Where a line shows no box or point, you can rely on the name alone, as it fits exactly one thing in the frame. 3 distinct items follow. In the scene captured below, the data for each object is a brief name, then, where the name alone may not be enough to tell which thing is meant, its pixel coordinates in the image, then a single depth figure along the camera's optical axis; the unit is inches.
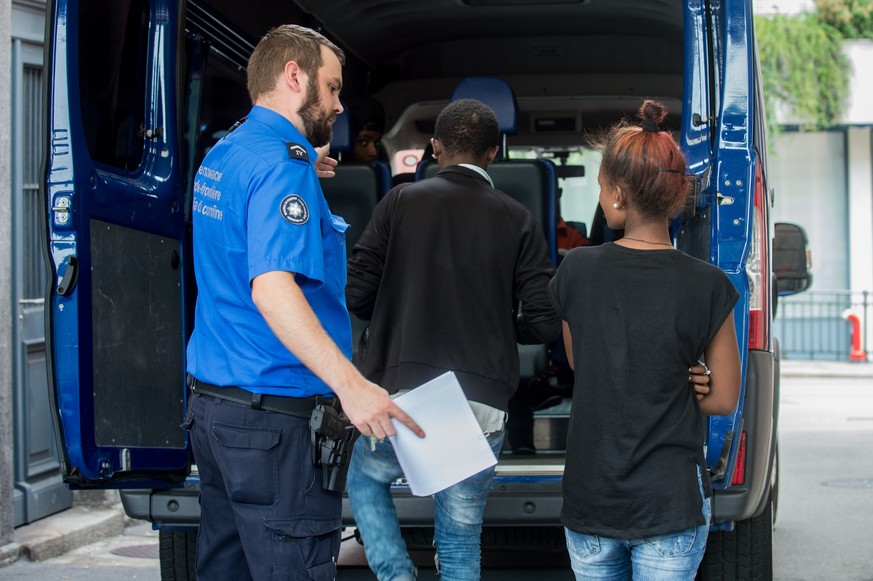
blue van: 136.3
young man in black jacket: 142.4
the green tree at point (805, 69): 697.0
